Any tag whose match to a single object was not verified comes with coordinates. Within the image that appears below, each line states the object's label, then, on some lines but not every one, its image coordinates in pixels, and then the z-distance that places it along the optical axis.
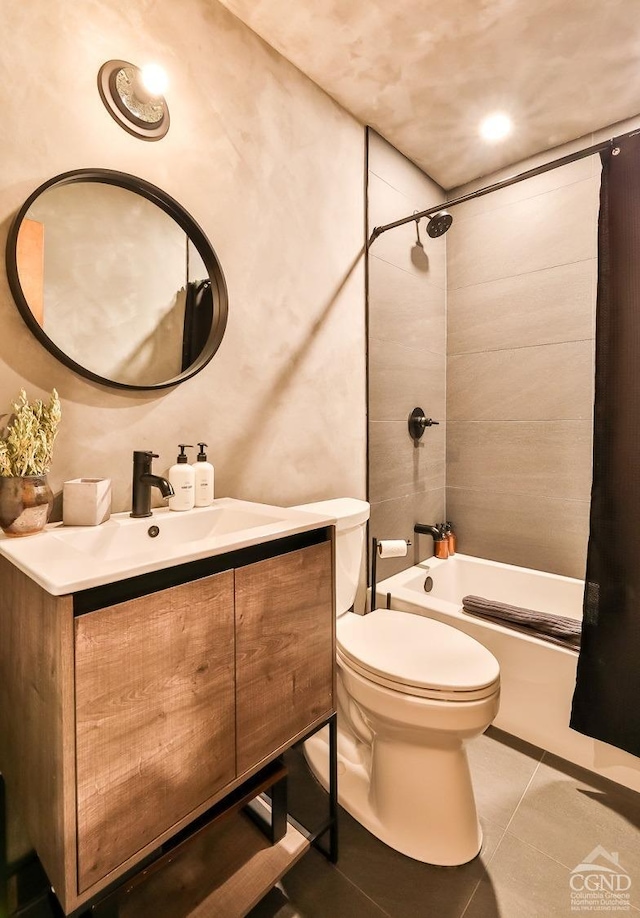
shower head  2.16
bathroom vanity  0.72
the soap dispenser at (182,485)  1.29
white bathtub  1.62
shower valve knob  2.39
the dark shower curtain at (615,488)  1.50
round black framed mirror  1.13
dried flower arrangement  1.00
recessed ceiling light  2.03
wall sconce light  1.23
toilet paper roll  1.91
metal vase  0.96
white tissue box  1.09
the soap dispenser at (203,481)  1.35
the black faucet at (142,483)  1.19
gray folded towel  1.71
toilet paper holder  1.92
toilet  1.23
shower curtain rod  1.51
